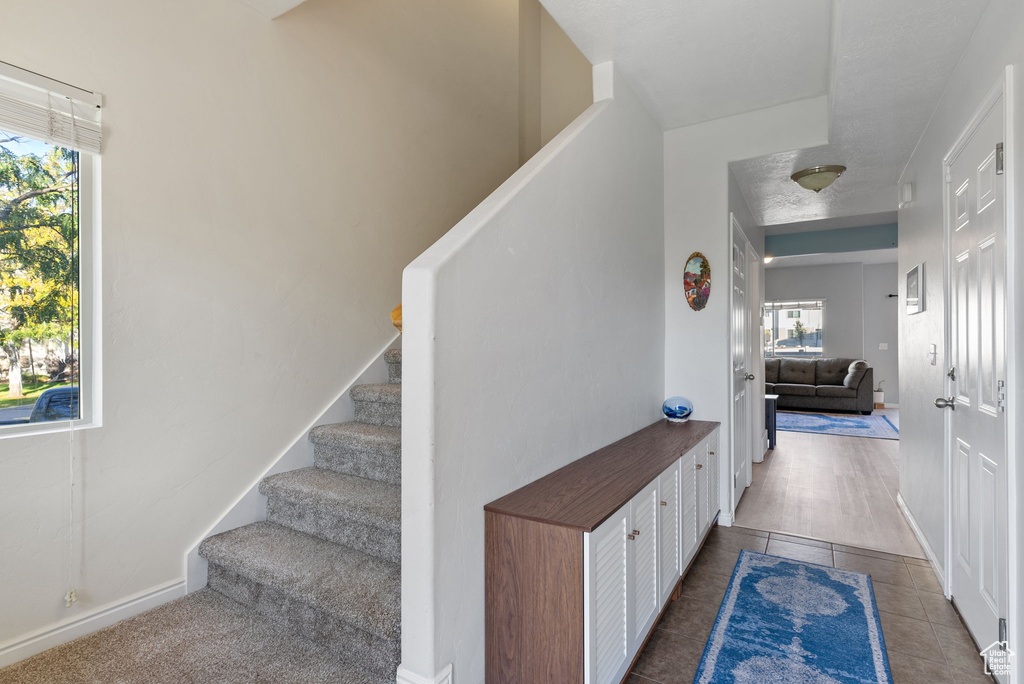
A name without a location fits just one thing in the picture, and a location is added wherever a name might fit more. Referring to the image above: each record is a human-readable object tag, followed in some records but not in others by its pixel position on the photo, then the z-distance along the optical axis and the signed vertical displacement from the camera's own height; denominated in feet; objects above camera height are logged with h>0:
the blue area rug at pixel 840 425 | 22.00 -3.97
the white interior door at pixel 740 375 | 12.11 -0.90
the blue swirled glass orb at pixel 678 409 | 10.85 -1.44
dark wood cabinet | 4.94 -2.41
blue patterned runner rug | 6.23 -3.95
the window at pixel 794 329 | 32.83 +0.67
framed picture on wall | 9.75 +0.94
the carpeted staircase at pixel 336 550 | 5.57 -2.68
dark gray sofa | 27.35 -2.45
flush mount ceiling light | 11.49 +3.61
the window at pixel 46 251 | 5.49 +1.00
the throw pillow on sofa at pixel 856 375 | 27.17 -1.89
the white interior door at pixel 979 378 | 5.90 -0.50
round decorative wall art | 11.10 +1.24
